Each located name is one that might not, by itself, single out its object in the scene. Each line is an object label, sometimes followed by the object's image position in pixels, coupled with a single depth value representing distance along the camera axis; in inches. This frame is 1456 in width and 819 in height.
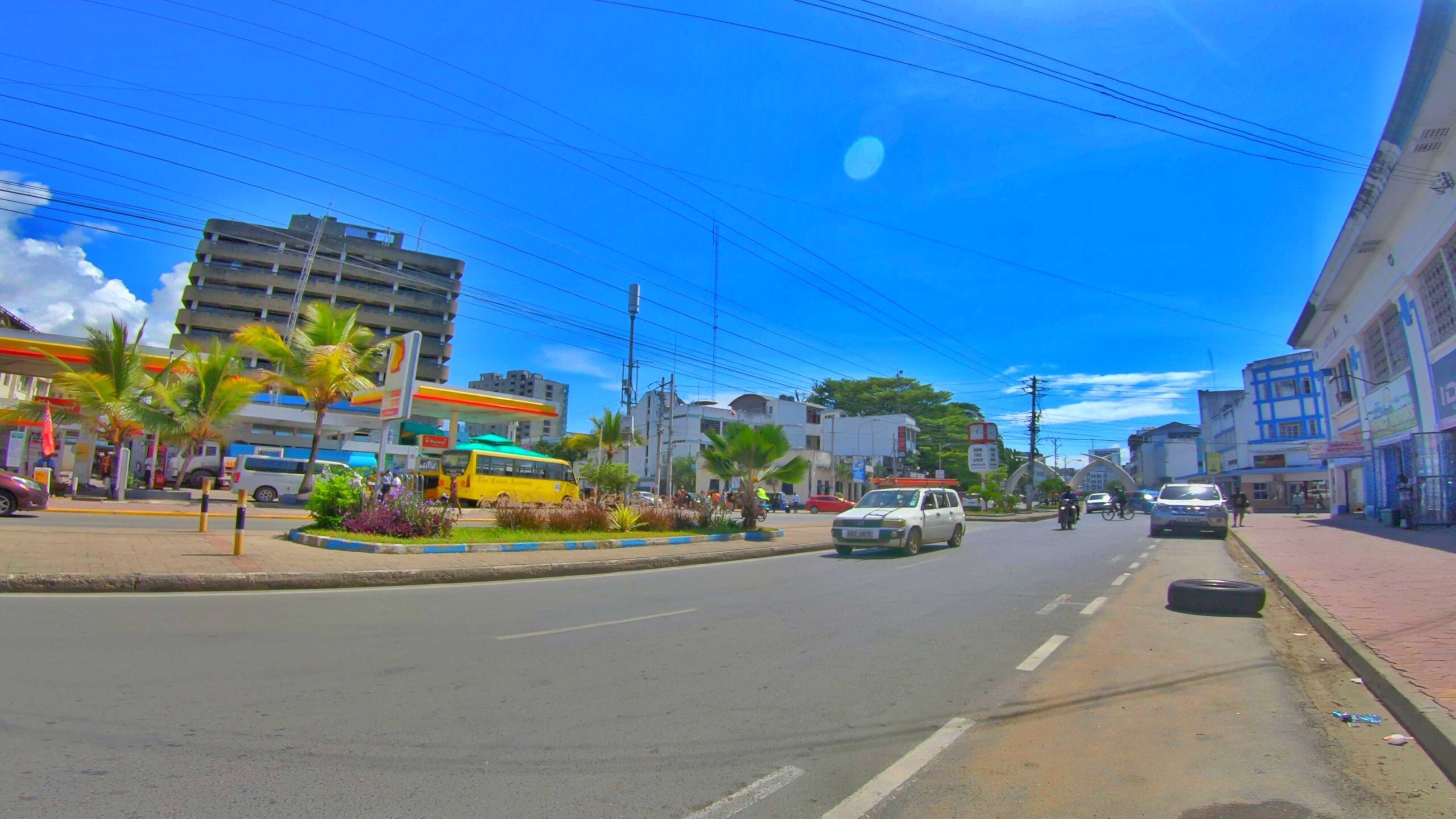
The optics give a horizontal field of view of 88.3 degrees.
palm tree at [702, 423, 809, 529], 820.0
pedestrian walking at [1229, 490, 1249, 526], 1190.3
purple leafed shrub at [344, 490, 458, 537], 557.0
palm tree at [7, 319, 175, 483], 994.1
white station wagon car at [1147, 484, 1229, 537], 893.2
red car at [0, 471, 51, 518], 680.4
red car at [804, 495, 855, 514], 1932.8
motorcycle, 1069.1
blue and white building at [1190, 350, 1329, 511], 2306.8
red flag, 973.2
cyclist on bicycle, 1530.5
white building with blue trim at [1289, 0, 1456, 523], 712.4
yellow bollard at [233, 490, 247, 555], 435.2
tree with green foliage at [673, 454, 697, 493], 2277.3
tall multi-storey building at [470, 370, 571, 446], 4729.3
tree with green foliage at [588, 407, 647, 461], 1945.1
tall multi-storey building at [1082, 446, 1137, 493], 4510.3
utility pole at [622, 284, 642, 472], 1112.2
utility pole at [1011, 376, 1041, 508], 2126.0
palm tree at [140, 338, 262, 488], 1065.5
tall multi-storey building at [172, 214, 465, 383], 2684.5
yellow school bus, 1171.3
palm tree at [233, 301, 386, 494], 977.5
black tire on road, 342.3
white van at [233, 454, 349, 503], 1142.3
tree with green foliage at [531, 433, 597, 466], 2383.1
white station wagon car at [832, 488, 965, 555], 632.4
